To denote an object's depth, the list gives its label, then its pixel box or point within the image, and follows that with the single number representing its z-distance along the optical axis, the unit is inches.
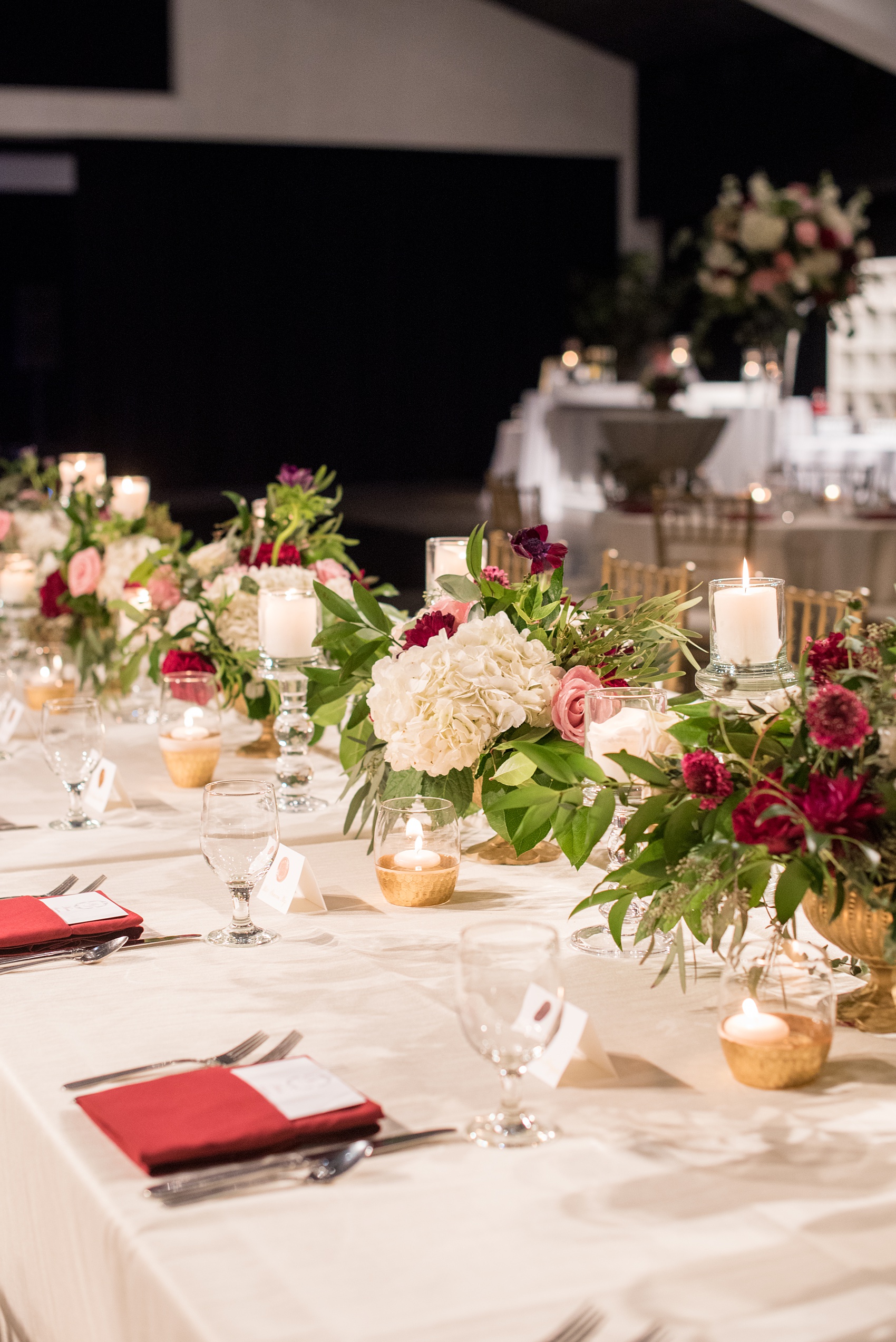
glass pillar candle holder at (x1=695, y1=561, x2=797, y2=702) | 131.3
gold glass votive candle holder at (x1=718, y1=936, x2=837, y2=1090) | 114.1
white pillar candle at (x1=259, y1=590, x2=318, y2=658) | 151.3
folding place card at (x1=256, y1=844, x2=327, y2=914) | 132.4
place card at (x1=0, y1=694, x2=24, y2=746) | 165.7
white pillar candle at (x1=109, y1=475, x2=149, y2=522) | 193.1
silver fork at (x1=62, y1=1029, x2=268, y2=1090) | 115.3
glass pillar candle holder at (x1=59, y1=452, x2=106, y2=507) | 201.6
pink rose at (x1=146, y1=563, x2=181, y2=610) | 168.5
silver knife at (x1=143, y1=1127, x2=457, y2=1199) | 108.4
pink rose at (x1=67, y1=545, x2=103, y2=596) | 180.0
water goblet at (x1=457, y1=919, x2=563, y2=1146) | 108.9
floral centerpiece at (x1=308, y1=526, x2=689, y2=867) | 131.3
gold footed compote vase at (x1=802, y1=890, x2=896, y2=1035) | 116.3
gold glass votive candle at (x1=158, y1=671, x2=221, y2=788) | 155.7
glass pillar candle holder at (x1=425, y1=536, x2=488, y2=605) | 155.0
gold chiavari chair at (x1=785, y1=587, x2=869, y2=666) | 128.1
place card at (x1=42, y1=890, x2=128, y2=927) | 130.2
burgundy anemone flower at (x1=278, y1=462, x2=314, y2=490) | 171.0
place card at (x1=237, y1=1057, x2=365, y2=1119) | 111.7
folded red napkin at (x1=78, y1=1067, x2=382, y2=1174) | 109.7
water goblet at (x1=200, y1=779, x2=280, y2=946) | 126.5
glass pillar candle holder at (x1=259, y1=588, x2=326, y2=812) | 151.4
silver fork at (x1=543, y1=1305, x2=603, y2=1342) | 101.8
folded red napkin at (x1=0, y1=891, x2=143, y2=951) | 127.6
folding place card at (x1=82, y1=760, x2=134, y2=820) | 149.4
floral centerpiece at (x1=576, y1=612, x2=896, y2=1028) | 113.3
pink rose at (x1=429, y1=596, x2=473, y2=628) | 140.7
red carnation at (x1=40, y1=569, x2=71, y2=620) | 184.0
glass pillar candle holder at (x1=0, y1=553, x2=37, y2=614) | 193.7
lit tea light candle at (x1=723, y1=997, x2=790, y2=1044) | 114.5
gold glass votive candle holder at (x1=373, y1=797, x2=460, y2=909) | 132.2
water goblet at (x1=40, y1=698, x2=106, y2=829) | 145.0
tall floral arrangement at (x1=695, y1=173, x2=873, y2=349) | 345.8
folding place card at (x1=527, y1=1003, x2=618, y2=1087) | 114.0
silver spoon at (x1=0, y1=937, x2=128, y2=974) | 126.3
